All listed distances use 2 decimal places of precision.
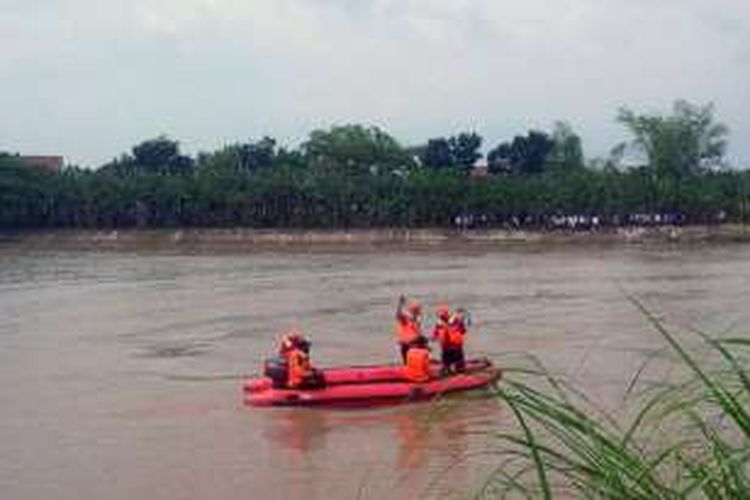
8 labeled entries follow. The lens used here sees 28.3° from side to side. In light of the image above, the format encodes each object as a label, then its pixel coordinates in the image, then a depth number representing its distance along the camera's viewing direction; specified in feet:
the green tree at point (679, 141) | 248.93
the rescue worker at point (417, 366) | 53.67
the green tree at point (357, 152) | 257.14
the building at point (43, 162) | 257.98
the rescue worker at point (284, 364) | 55.01
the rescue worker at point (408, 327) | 55.83
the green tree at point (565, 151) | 272.72
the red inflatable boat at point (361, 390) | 53.11
